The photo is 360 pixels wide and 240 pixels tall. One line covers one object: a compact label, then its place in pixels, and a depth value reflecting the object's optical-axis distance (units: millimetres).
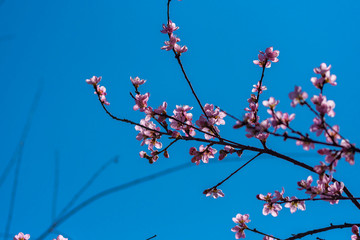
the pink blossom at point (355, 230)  2598
